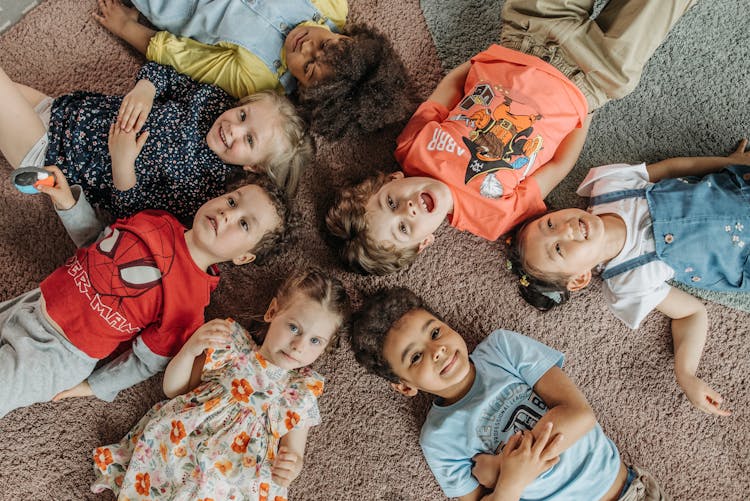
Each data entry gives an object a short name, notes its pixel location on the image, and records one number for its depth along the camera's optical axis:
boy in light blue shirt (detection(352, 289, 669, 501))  1.20
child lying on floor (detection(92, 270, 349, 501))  1.17
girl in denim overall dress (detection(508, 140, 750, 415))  1.24
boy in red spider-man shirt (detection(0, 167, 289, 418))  1.16
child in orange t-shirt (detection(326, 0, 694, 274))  1.23
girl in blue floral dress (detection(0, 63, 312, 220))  1.23
